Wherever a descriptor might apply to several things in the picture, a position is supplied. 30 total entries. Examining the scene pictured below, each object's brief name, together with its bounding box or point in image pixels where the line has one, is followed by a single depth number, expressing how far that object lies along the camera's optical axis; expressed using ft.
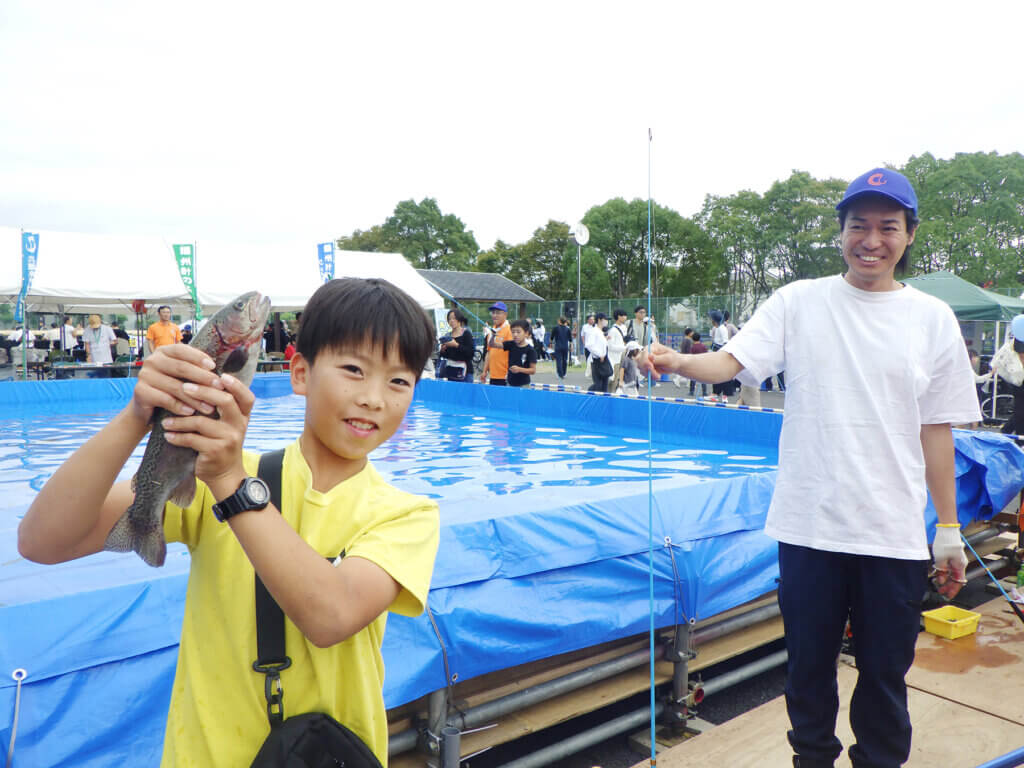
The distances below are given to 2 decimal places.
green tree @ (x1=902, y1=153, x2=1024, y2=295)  111.45
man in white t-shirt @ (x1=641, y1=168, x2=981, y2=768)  7.16
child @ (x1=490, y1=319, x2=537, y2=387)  37.23
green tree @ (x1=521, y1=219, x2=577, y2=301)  161.99
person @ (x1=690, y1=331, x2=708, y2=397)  49.78
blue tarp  6.65
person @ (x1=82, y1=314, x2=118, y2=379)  53.26
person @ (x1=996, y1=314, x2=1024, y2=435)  17.99
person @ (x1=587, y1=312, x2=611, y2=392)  43.11
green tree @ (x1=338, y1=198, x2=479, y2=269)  183.83
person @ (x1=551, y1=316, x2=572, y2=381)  64.21
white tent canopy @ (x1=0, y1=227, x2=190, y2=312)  46.44
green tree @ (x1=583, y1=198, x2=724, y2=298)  143.95
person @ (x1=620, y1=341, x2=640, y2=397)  41.92
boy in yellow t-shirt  3.35
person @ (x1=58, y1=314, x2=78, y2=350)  65.05
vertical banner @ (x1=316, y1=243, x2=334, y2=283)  56.54
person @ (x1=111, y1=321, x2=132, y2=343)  67.82
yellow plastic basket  12.85
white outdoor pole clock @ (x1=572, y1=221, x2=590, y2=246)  54.95
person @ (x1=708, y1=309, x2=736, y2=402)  46.39
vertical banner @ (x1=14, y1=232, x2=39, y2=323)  44.91
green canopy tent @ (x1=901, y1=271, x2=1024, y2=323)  45.19
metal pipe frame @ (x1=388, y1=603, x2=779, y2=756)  8.78
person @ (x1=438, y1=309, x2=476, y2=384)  36.06
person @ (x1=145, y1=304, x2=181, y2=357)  39.63
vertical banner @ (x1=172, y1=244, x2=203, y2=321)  49.21
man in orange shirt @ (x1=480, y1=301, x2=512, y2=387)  36.76
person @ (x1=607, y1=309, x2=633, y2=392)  44.01
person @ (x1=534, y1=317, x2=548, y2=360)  85.71
